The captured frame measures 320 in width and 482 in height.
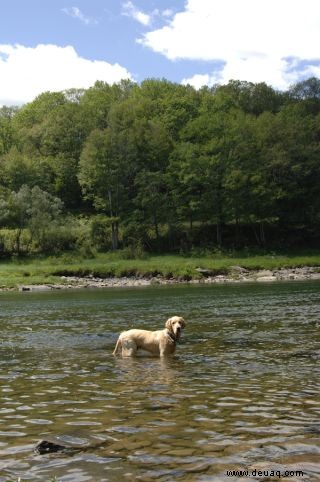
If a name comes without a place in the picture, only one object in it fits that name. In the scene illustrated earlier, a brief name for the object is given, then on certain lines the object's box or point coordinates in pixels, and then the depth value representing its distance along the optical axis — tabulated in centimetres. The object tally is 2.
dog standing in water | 1355
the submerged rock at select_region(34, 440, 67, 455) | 644
